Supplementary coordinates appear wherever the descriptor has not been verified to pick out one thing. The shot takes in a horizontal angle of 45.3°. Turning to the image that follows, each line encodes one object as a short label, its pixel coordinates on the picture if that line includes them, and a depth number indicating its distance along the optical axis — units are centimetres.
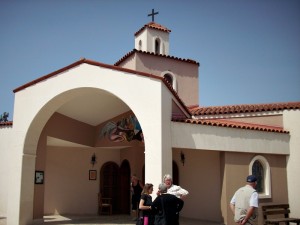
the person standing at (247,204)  622
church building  1079
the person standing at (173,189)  707
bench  931
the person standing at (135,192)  1045
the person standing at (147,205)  712
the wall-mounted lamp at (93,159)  1555
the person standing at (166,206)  628
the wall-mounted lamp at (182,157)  1368
